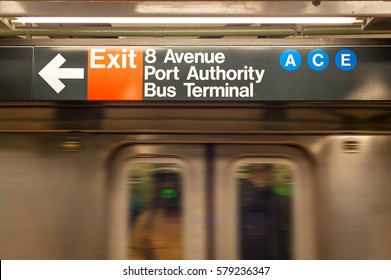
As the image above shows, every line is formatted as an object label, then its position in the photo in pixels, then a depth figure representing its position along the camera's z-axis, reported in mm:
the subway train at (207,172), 3180
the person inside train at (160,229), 3205
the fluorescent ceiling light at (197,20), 2893
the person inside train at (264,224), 3205
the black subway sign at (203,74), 3160
